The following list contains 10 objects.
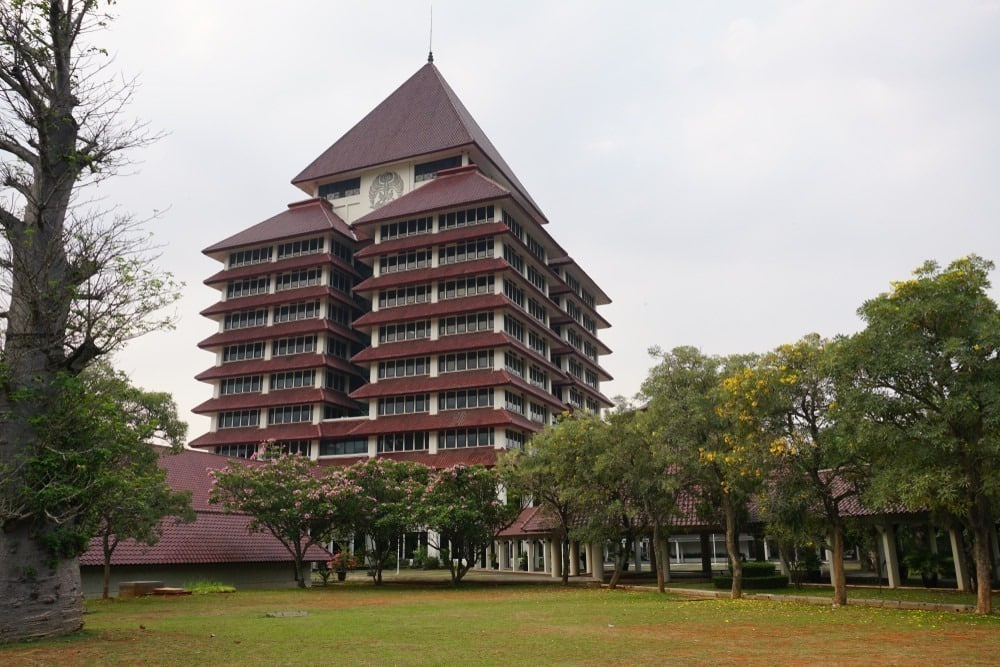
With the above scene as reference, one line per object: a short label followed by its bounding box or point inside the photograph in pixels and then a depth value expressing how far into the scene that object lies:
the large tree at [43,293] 16.09
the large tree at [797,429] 25.73
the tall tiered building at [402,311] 64.00
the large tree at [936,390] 21.36
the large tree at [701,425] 28.77
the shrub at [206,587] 35.50
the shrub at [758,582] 36.25
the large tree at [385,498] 40.03
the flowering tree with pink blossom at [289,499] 39.41
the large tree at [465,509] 39.53
